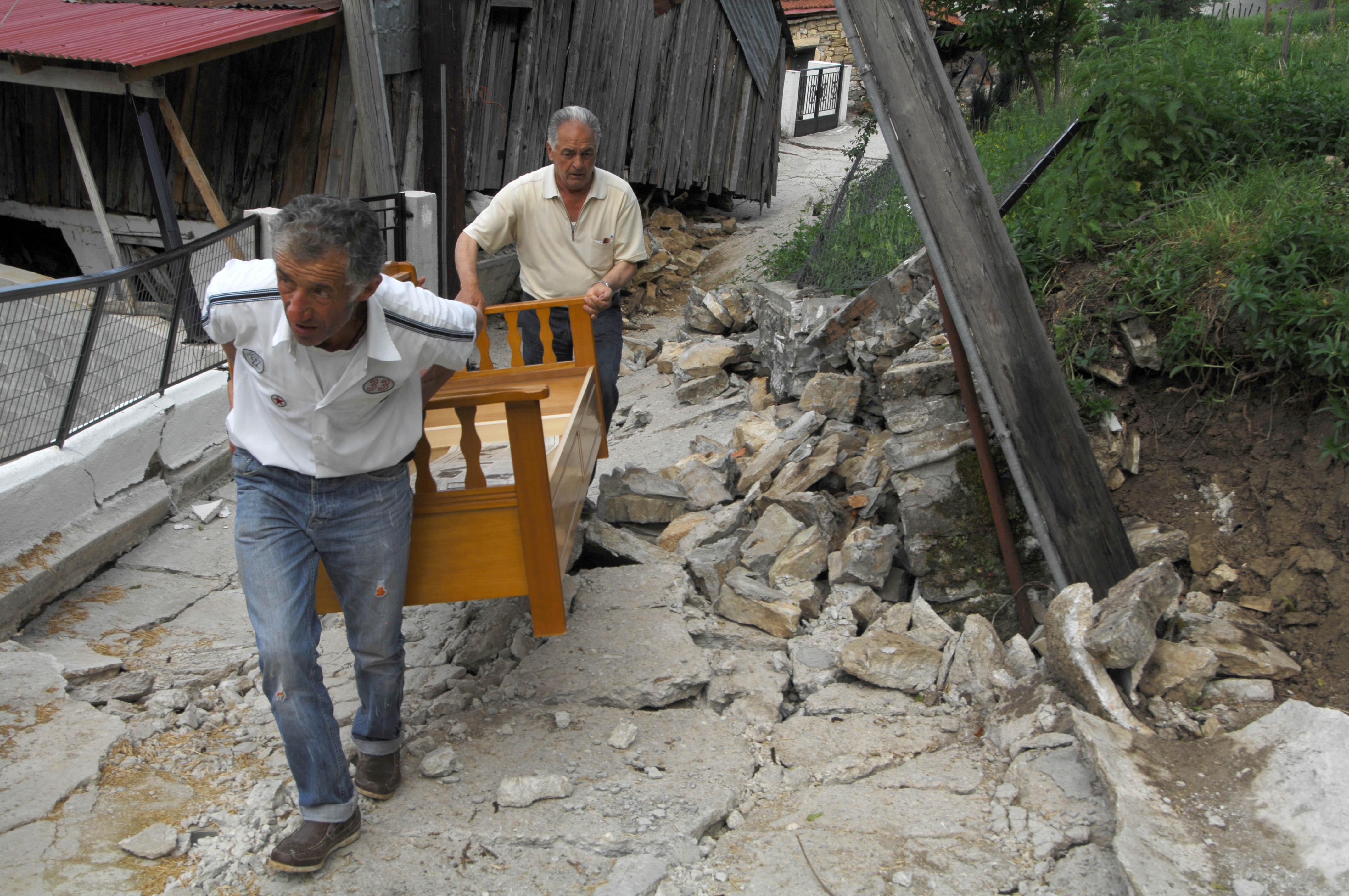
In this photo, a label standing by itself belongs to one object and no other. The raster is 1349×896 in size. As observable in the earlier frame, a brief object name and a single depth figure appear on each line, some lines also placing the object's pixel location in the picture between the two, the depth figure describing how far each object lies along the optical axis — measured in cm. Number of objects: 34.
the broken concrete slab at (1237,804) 222
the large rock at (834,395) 545
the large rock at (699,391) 716
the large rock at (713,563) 404
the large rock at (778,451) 512
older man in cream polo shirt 408
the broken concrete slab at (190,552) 447
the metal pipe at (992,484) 374
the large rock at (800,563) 411
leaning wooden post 354
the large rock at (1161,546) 366
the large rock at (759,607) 374
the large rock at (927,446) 408
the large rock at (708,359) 739
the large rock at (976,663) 329
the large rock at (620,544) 421
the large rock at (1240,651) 307
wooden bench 251
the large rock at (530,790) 272
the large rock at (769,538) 423
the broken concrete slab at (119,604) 381
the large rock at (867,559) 404
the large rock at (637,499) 475
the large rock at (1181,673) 304
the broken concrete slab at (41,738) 267
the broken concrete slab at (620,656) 327
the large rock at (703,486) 506
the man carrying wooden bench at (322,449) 224
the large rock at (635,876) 241
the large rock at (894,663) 338
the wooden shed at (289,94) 708
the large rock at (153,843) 248
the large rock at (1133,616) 295
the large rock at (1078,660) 289
